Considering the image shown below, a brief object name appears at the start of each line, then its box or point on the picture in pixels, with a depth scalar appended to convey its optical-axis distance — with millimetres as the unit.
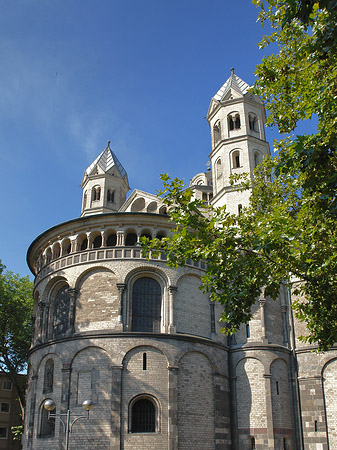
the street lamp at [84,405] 17172
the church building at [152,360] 25609
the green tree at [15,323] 38344
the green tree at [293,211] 13789
